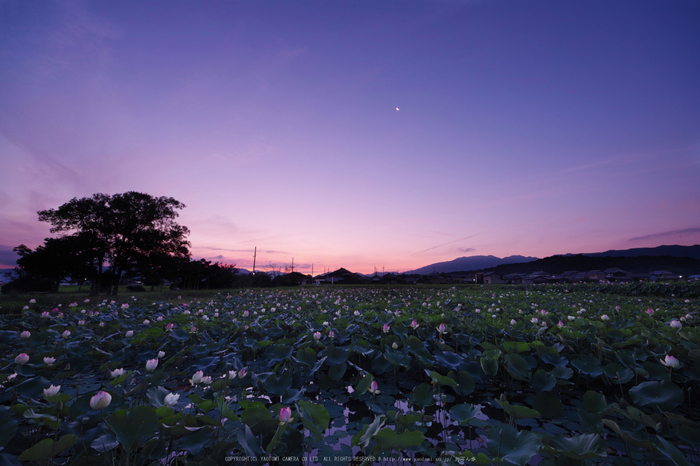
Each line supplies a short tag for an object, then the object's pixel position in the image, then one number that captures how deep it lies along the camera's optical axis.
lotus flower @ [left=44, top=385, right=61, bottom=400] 1.67
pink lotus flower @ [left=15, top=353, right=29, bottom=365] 2.42
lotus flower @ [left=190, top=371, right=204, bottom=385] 1.93
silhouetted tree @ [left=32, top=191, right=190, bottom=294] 21.89
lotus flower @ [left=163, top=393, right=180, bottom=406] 1.64
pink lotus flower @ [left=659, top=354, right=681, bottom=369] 2.12
